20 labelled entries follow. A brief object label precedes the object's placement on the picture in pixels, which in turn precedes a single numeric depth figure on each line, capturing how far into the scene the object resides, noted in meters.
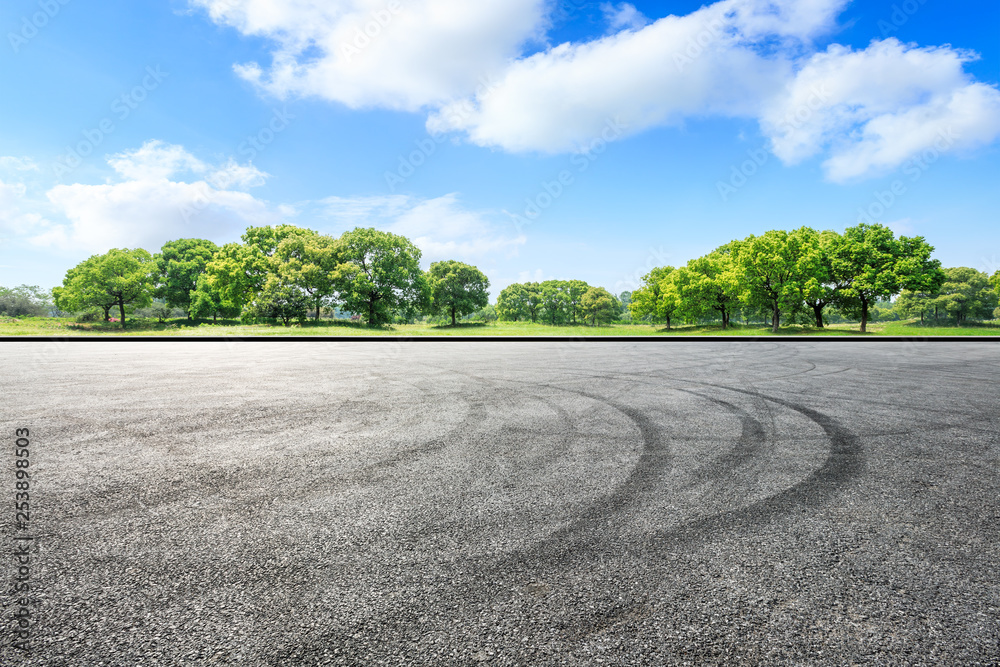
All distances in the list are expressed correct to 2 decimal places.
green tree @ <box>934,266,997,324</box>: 63.38
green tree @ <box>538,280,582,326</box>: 87.69
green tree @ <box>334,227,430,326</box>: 45.88
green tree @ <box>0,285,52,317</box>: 66.06
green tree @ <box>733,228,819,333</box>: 42.91
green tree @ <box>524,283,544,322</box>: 92.00
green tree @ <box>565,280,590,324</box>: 86.75
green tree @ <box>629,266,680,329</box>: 54.91
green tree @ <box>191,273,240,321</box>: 50.69
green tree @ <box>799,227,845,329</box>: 42.69
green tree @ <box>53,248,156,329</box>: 44.31
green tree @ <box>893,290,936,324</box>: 65.56
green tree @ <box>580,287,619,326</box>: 79.50
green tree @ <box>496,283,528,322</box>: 92.81
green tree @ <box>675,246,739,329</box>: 51.75
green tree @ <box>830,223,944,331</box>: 40.53
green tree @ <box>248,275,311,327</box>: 40.12
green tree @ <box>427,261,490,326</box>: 62.09
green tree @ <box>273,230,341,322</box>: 42.00
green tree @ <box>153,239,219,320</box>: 56.00
